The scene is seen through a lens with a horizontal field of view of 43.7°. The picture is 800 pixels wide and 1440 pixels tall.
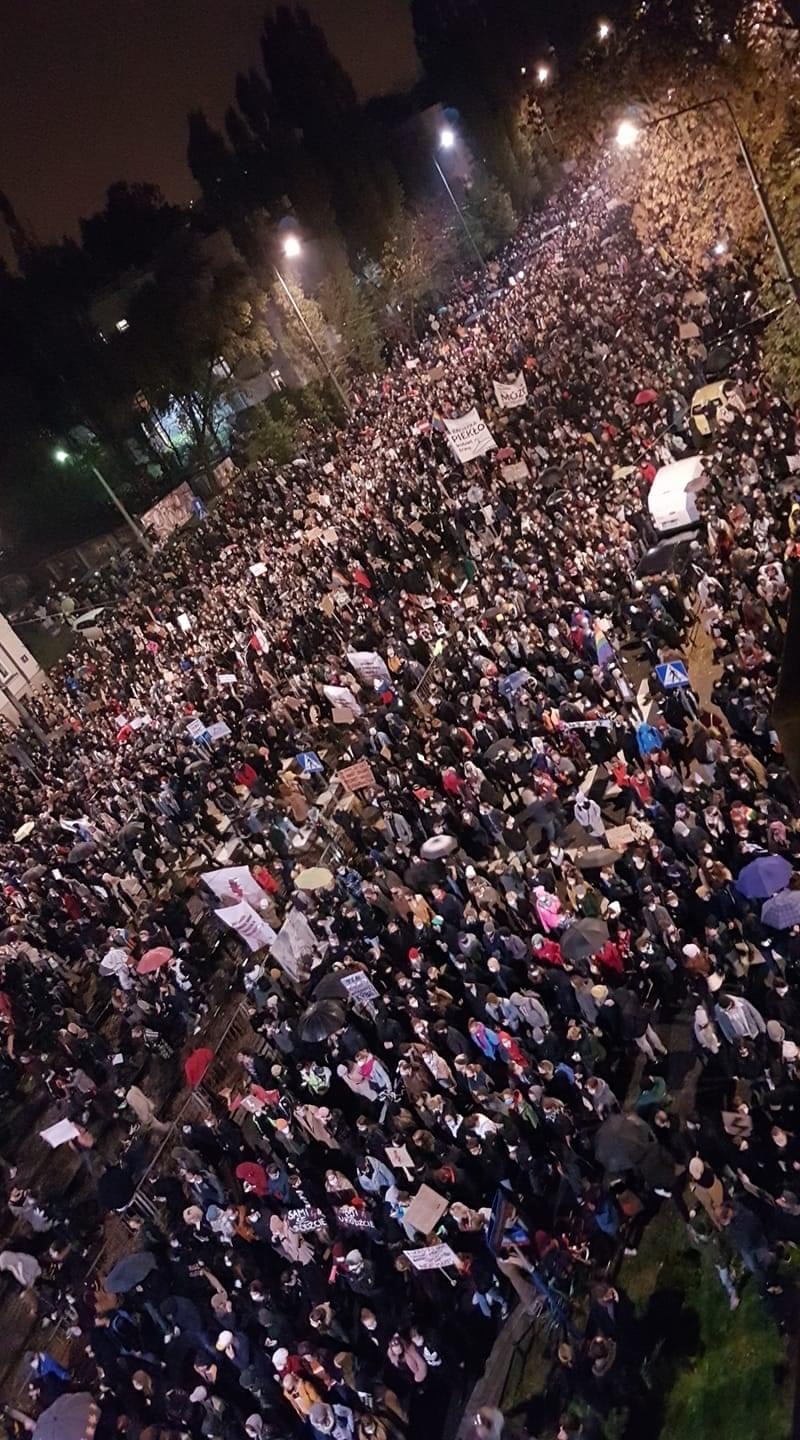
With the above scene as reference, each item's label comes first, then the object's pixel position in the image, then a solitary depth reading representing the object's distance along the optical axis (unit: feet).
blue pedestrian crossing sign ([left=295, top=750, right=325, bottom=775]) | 62.44
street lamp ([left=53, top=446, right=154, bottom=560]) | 147.33
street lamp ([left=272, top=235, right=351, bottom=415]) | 137.18
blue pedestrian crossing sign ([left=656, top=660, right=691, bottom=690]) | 47.85
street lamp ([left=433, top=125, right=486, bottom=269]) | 206.71
